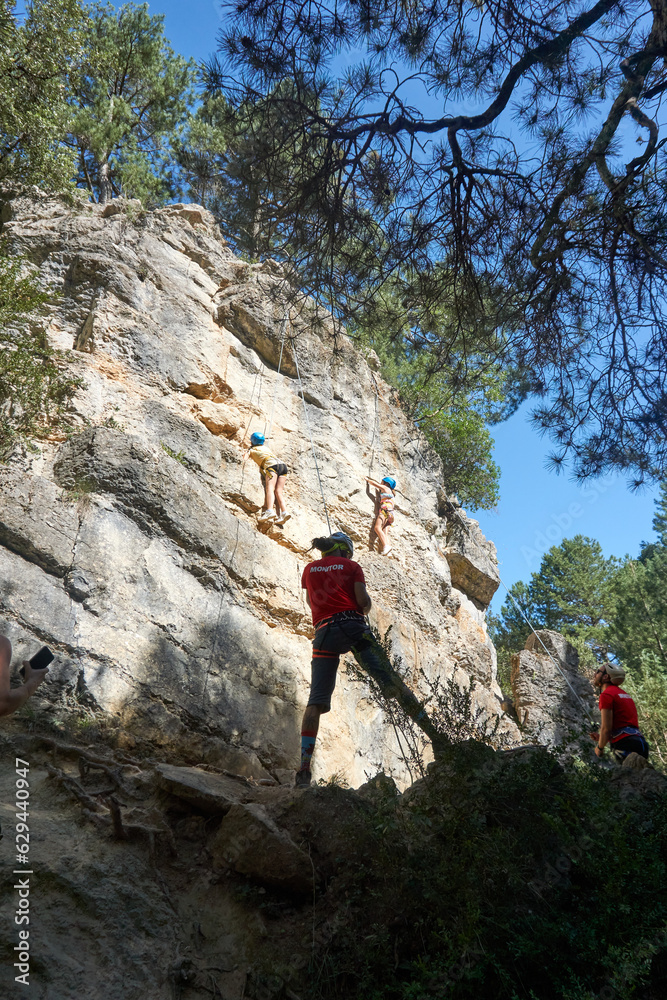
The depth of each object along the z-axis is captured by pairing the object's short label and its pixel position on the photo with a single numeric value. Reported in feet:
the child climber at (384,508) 33.96
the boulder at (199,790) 11.66
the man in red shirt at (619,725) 15.61
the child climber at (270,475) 27.66
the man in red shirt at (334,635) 13.52
